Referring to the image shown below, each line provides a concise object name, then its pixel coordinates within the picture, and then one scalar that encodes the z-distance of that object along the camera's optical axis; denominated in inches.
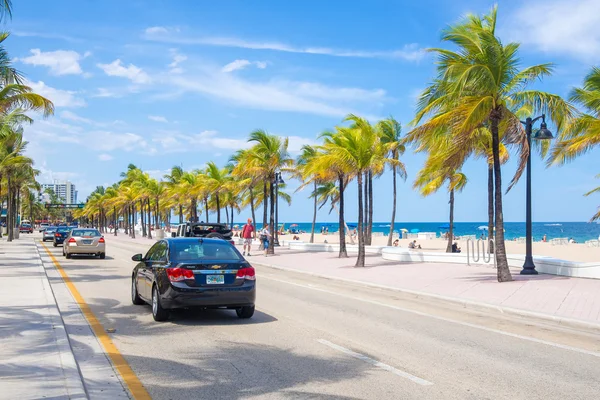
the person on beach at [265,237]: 1306.6
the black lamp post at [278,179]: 1419.8
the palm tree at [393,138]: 1652.9
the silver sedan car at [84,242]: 1136.2
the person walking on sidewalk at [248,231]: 1224.2
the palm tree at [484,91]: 652.1
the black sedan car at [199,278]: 402.3
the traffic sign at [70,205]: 6712.6
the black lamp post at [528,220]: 741.9
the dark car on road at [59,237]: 1628.9
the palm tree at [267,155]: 1350.9
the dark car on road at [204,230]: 1068.8
